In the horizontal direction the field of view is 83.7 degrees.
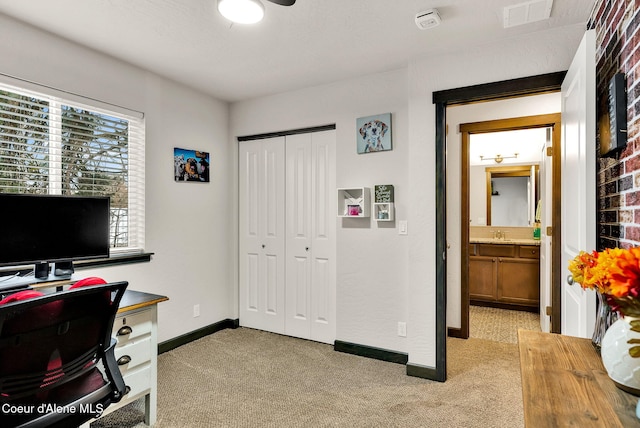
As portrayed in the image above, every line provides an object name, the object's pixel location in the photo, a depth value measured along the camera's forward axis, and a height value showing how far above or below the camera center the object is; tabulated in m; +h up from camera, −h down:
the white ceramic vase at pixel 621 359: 0.92 -0.39
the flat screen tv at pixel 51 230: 1.99 -0.09
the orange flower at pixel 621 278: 0.79 -0.15
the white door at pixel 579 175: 1.62 +0.19
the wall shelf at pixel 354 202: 3.17 +0.11
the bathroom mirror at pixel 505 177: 5.04 +0.54
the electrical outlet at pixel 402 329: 3.03 -0.98
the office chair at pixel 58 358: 1.22 -0.55
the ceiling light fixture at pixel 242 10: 1.90 +1.12
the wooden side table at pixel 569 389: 0.85 -0.48
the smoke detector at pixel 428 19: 2.13 +1.19
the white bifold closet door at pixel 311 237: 3.49 -0.22
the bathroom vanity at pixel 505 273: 4.62 -0.79
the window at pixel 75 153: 2.34 +0.46
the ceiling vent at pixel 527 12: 2.07 +1.22
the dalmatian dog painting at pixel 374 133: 3.10 +0.72
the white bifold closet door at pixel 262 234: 3.79 -0.21
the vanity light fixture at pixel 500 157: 5.11 +0.82
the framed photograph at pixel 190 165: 3.42 +0.49
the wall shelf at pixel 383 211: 3.04 +0.03
